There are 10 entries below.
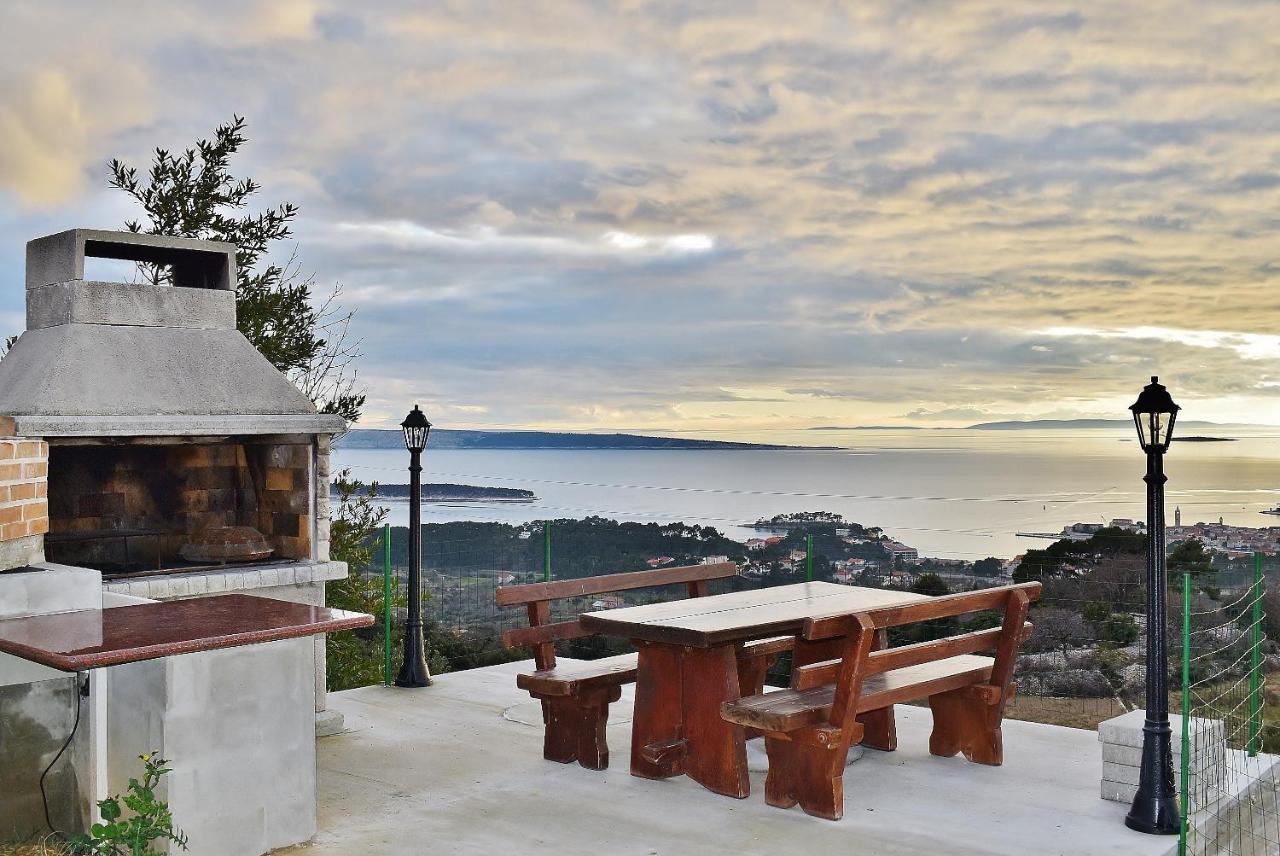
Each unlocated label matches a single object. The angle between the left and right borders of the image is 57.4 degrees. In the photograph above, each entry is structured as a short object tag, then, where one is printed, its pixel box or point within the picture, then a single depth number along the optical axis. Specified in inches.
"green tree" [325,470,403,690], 397.4
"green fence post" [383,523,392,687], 297.7
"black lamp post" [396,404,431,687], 291.4
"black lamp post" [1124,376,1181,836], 180.2
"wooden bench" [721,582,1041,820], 184.5
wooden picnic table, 199.0
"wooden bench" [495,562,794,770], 213.3
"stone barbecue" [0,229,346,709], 219.6
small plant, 141.6
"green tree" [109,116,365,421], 392.5
